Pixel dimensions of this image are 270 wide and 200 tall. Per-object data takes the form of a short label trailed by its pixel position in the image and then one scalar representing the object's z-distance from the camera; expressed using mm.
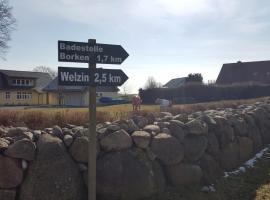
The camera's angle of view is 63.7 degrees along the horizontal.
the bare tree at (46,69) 55705
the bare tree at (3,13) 18591
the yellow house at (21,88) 35167
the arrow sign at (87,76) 3035
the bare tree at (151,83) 48551
